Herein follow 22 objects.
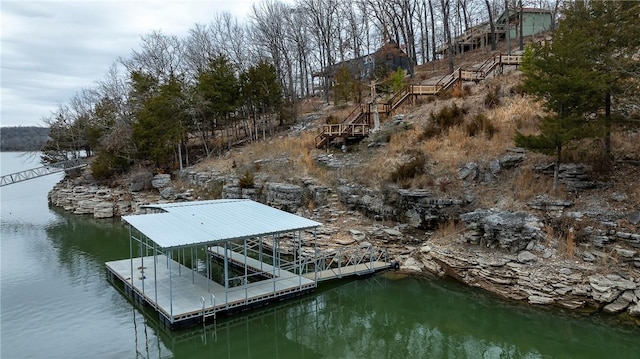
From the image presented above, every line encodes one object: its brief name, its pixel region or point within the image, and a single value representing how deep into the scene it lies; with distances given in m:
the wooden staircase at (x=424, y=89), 33.94
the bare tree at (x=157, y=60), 52.88
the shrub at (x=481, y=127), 24.78
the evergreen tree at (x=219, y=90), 39.66
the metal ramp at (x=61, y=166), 45.70
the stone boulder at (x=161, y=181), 37.59
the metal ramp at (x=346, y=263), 19.73
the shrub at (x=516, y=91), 28.48
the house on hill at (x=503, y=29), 49.62
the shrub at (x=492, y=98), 28.57
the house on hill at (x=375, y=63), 48.19
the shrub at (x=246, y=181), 29.67
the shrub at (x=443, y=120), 27.22
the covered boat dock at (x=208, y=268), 15.58
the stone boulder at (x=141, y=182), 39.38
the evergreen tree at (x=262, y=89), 40.34
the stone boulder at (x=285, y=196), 26.80
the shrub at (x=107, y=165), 43.25
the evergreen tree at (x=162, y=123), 39.03
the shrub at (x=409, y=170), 23.80
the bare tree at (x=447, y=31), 40.41
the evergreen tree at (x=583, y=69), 17.88
